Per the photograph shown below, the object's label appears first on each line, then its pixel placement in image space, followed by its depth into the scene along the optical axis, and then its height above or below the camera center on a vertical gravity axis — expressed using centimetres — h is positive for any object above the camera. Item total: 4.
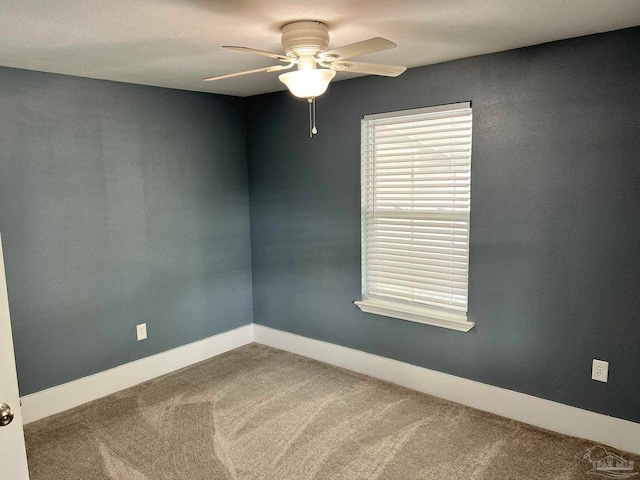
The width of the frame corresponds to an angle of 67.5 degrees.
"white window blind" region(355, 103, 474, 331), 311 -21
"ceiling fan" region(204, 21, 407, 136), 211 +56
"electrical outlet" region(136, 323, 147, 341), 364 -108
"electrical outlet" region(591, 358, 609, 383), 265 -106
